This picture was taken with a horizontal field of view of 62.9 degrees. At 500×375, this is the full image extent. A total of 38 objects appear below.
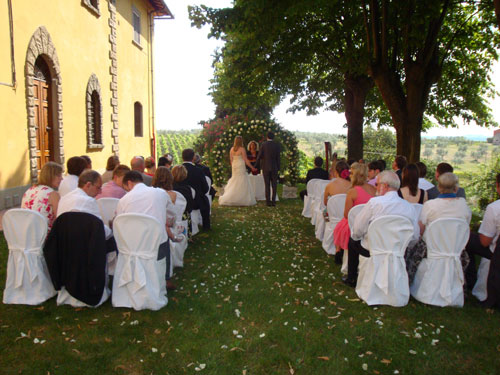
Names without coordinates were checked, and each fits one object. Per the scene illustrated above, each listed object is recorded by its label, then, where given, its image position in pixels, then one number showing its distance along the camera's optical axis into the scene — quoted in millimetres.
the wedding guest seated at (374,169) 6953
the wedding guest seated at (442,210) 4555
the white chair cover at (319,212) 7539
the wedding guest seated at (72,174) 5324
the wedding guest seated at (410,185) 5430
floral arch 13180
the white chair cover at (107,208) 5344
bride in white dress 11570
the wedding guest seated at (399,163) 7184
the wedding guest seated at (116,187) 5543
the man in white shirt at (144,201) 4398
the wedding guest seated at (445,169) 5852
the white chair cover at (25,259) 4328
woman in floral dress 4512
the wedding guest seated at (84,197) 4191
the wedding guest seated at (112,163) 6457
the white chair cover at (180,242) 5813
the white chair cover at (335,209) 6230
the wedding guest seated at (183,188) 6551
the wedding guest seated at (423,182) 6281
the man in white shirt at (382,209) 4500
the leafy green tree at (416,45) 9453
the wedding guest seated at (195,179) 7562
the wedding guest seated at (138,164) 6438
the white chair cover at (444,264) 4453
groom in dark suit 11203
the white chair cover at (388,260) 4449
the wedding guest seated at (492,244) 4465
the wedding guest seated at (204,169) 8328
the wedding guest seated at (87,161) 5727
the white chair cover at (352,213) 5109
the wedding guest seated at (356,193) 5359
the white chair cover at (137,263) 4273
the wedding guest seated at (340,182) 6328
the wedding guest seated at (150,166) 7801
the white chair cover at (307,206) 9820
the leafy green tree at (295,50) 8828
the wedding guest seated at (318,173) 9430
